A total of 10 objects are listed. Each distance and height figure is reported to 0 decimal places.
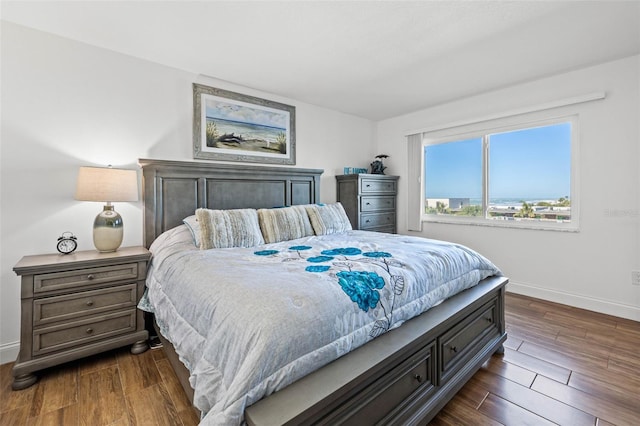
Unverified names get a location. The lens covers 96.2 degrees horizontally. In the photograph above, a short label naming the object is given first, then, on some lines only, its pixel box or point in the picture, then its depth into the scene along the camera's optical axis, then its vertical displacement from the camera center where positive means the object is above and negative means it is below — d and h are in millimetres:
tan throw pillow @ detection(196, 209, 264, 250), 2238 -152
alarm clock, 2152 -262
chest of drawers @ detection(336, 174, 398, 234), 3977 +165
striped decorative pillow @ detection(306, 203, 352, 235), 2930 -87
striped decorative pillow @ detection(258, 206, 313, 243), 2605 -126
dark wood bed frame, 976 -624
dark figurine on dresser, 4520 +696
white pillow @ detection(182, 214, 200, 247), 2291 -133
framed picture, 2955 +933
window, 3160 +438
